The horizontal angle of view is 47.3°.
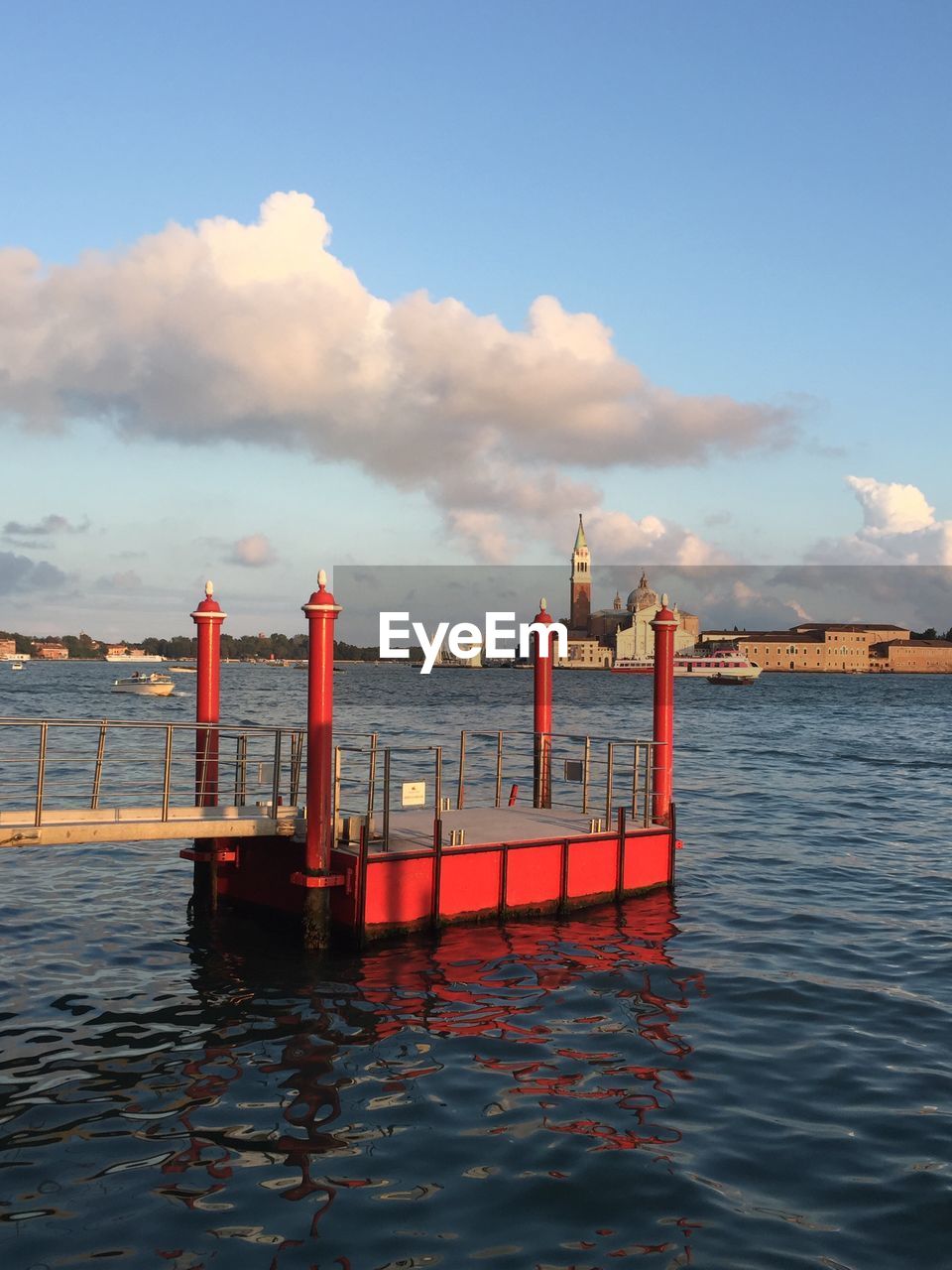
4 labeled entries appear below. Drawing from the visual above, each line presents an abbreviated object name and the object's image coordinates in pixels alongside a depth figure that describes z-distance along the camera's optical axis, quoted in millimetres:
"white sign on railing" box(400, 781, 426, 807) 14641
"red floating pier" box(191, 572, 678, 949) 13438
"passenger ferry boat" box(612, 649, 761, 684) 176875
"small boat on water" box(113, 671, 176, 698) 94500
